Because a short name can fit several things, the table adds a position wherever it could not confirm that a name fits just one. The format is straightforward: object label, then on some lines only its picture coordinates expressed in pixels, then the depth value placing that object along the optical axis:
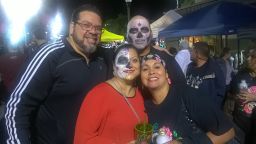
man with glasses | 1.55
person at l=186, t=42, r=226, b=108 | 3.26
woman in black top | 1.43
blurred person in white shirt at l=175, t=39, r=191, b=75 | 4.89
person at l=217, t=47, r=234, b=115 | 2.82
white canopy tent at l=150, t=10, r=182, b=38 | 6.11
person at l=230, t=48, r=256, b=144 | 2.46
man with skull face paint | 1.86
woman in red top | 1.40
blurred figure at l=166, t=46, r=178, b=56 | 6.88
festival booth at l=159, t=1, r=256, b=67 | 3.84
